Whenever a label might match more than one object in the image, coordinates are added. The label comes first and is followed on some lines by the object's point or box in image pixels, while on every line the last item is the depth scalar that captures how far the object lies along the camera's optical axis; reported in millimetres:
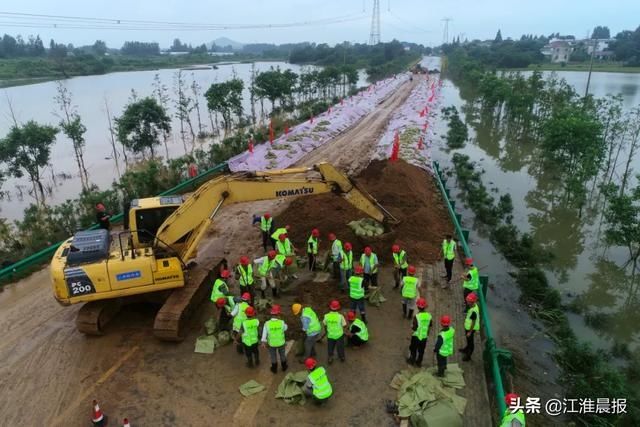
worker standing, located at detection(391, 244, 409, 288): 11195
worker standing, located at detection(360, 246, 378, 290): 10965
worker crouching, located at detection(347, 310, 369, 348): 8992
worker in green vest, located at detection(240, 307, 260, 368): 8286
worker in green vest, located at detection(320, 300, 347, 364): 8500
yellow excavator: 9281
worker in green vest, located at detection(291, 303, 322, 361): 8531
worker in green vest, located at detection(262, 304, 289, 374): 8250
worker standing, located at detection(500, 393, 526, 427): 6133
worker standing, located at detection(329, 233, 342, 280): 11617
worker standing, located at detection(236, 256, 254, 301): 10473
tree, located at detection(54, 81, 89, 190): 21656
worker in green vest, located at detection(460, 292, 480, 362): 8680
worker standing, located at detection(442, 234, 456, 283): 11570
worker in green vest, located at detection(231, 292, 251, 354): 8562
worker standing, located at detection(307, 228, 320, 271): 12069
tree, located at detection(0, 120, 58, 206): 19125
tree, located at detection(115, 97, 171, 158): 23609
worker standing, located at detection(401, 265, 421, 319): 9984
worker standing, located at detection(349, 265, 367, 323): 9734
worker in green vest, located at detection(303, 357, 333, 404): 7531
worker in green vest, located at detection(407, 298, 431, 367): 8375
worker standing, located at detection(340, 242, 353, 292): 11258
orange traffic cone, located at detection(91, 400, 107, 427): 7414
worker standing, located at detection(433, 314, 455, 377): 8070
